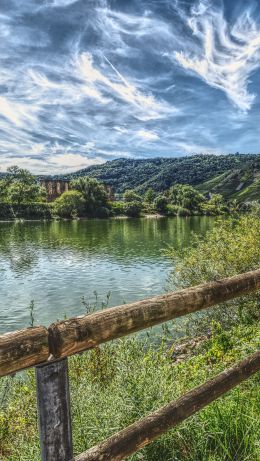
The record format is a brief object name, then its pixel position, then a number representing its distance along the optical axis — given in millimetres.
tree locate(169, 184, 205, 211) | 154400
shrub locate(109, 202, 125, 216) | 132888
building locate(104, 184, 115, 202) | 184250
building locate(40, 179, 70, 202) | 164125
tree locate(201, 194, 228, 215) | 145850
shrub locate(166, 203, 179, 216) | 149250
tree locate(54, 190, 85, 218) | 120375
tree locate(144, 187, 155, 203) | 170950
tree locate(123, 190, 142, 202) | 158375
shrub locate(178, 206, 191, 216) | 146875
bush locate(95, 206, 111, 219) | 126000
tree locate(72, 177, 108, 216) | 126312
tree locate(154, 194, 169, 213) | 149125
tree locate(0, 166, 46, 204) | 126681
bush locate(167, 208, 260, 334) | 10688
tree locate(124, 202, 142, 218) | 137862
